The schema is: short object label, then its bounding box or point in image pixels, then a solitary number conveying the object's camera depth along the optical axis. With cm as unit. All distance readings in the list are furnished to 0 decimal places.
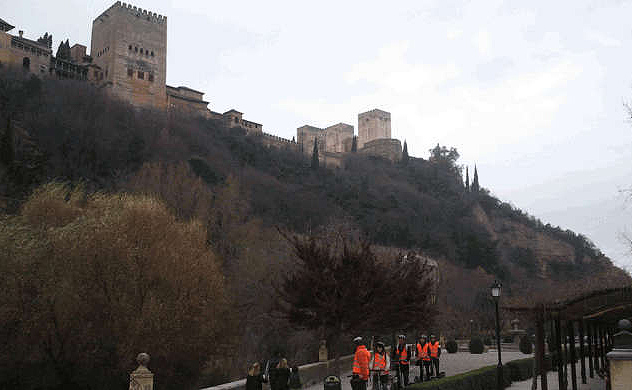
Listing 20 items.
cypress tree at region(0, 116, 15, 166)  4041
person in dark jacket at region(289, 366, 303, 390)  1564
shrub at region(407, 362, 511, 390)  1318
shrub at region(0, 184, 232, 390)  2064
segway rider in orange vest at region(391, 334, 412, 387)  1609
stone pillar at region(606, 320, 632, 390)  912
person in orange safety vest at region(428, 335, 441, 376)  1728
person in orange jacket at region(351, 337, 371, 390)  1285
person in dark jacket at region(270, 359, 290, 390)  1281
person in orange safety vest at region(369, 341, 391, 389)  1379
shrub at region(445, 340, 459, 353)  3316
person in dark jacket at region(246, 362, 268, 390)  1212
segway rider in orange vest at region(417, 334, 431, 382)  1720
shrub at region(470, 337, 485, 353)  3222
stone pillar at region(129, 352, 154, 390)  1183
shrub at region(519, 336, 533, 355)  3175
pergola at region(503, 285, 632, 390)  1233
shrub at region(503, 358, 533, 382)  1998
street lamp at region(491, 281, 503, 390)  1636
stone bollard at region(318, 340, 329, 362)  1941
